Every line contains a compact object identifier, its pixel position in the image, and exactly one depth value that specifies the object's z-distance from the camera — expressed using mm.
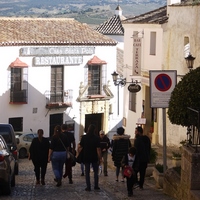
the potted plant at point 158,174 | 17672
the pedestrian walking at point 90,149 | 17047
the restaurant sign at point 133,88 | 31658
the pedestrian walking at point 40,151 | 18500
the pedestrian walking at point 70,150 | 18730
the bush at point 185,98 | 15109
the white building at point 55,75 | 45719
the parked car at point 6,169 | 15745
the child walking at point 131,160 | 16900
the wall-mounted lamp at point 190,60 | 24000
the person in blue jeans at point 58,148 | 18062
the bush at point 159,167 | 18661
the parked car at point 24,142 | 36500
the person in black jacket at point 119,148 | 18984
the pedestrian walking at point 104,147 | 21500
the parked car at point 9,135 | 22194
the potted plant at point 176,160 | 19548
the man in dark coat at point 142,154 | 17406
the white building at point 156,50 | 29922
